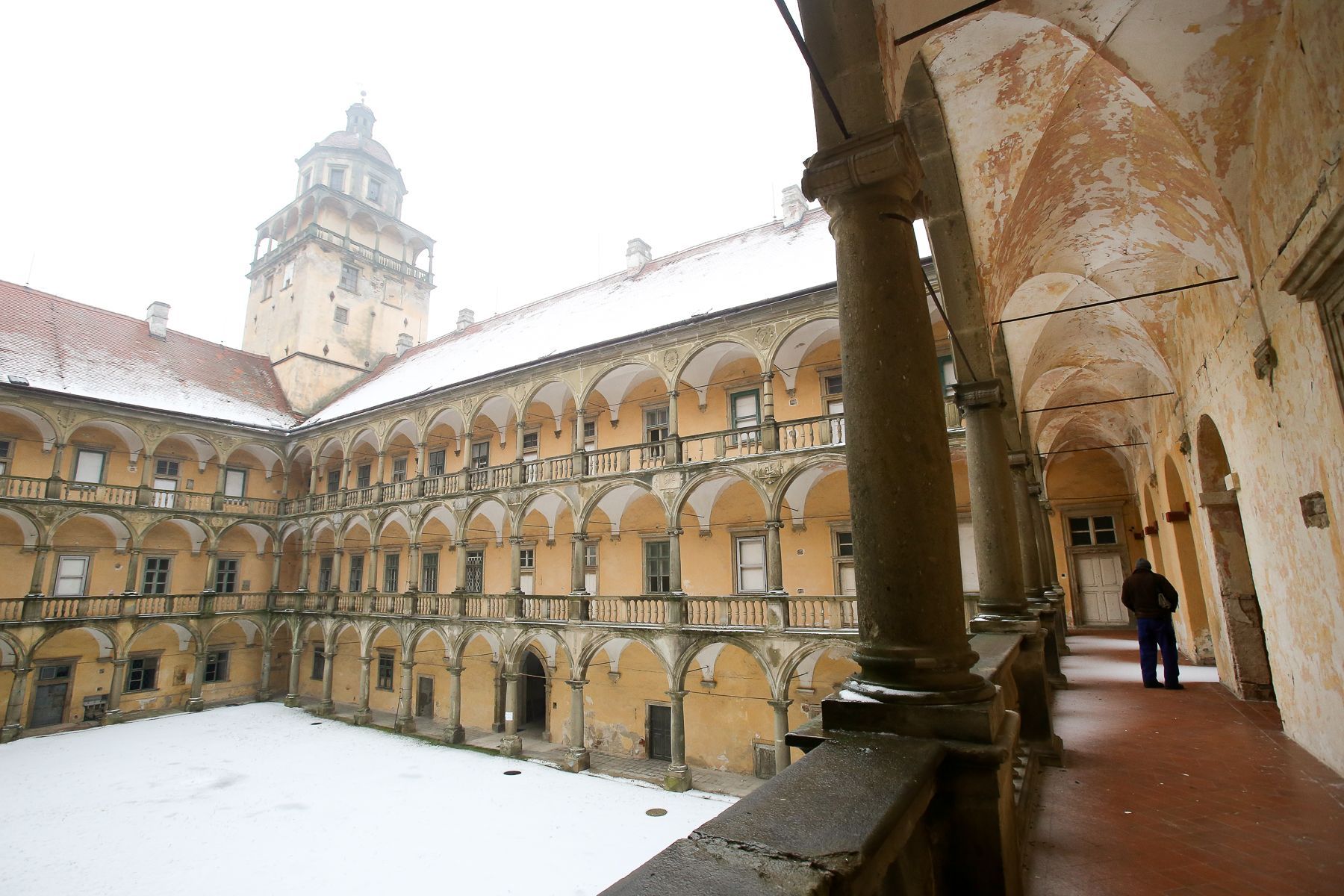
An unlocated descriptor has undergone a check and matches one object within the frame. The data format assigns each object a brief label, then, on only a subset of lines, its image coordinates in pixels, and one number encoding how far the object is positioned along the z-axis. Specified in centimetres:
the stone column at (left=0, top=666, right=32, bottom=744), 1853
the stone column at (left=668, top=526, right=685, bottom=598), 1526
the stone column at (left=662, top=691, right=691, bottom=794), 1418
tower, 2845
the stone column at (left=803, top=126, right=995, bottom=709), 267
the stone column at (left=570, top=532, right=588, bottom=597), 1672
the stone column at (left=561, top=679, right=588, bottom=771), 1574
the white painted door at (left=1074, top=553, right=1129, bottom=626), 1977
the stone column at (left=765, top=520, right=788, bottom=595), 1381
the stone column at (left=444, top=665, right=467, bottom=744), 1834
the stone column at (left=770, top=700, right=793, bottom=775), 1327
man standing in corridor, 813
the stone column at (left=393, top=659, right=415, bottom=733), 1947
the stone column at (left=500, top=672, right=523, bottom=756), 1705
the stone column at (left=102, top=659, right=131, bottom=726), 2045
